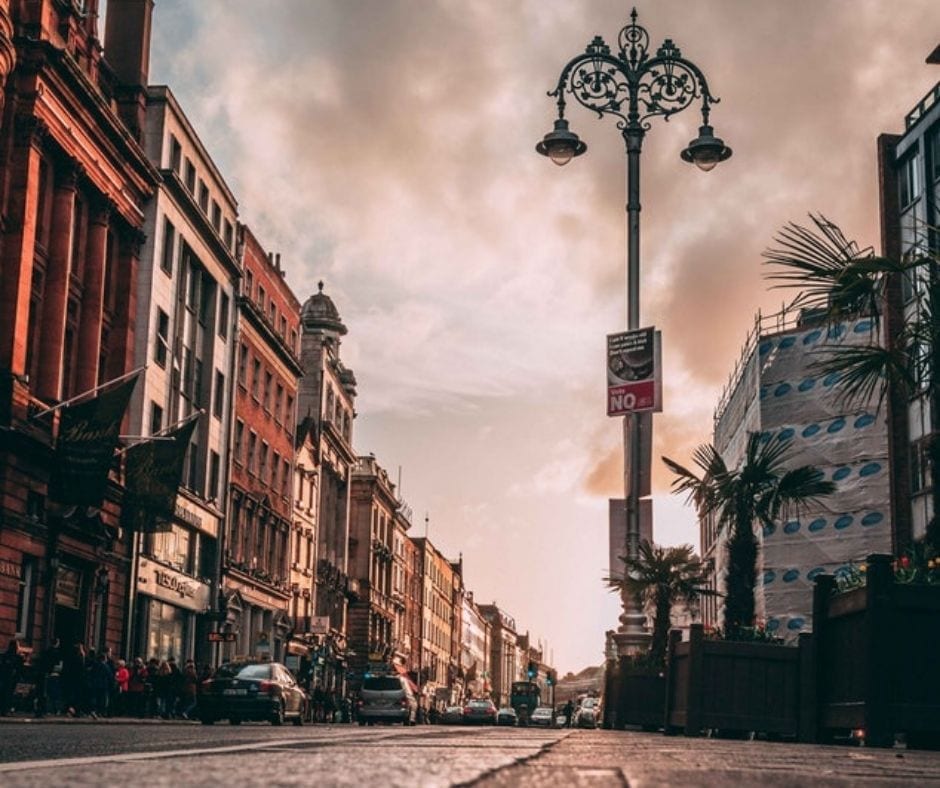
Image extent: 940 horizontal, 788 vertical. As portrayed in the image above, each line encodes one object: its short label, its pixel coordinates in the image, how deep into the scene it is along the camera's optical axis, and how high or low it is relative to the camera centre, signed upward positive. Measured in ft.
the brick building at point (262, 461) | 185.88 +29.15
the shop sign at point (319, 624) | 224.94 +7.77
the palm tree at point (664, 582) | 103.19 +7.79
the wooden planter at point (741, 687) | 56.18 -0.13
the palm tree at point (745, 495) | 78.43 +10.84
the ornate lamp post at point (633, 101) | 85.05 +34.54
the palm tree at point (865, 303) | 40.75 +11.08
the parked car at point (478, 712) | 253.65 -5.90
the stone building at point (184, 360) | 145.07 +34.19
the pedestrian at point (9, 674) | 89.97 -0.37
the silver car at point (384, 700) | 164.86 -2.70
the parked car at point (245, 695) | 100.42 -1.53
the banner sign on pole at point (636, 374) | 82.33 +17.46
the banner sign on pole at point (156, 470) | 121.39 +16.78
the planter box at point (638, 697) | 90.79 -1.00
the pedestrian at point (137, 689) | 117.19 -1.48
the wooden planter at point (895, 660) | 40.09 +0.76
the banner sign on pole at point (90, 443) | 110.22 +17.17
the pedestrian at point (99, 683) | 103.81 -0.93
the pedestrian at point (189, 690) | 127.34 -1.60
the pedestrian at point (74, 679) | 98.22 -0.66
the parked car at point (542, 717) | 308.40 -7.92
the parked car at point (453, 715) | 271.69 -7.03
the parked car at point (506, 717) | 296.51 -7.85
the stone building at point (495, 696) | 642.47 -7.65
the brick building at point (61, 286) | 110.22 +32.86
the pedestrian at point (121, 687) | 114.83 -1.32
